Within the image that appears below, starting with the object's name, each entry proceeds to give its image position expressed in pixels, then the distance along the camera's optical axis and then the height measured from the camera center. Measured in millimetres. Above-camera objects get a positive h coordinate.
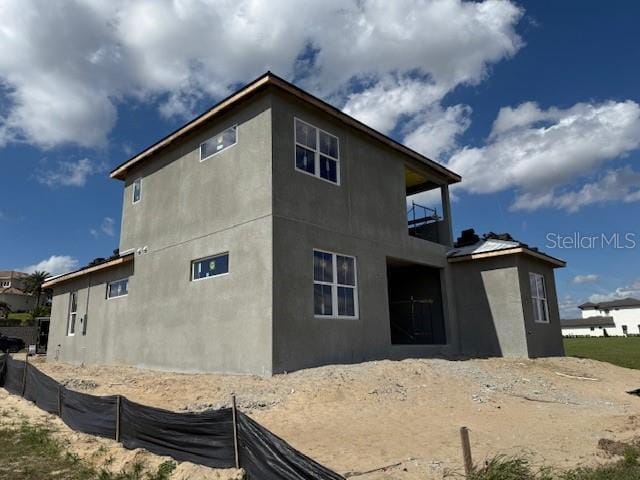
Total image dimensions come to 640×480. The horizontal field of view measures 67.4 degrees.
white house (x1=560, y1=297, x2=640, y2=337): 93850 +3207
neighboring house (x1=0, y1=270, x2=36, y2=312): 86250 +10104
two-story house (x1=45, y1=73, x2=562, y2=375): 12312 +2811
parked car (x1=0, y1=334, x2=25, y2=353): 36753 +784
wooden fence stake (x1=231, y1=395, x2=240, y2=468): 5711 -1011
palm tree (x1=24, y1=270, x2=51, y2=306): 83000 +12420
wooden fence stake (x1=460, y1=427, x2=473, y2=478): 5199 -1165
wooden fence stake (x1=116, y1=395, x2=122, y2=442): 7816 -1040
